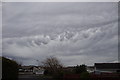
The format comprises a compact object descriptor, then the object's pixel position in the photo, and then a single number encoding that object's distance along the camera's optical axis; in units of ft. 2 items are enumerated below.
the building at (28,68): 305.02
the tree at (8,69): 58.54
